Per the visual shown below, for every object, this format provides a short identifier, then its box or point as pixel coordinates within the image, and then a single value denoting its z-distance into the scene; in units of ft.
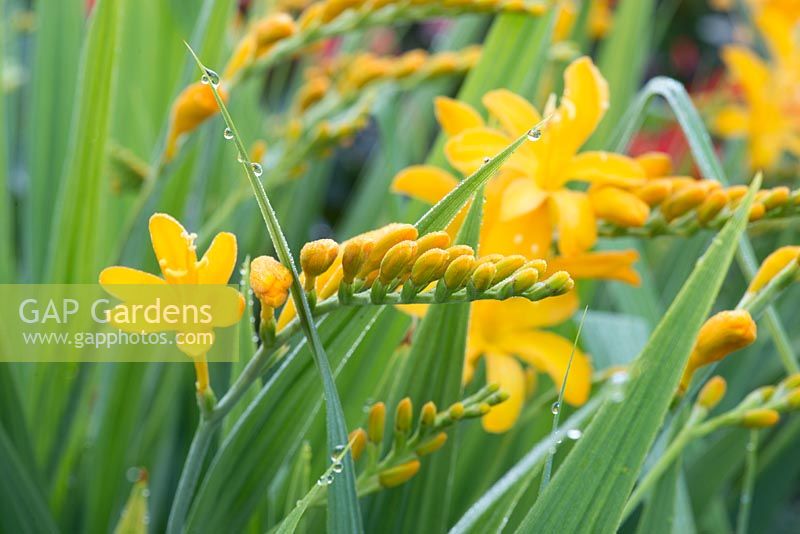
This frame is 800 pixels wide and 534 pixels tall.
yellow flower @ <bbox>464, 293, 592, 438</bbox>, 3.17
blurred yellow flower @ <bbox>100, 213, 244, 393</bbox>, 2.87
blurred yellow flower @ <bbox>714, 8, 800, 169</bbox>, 4.87
